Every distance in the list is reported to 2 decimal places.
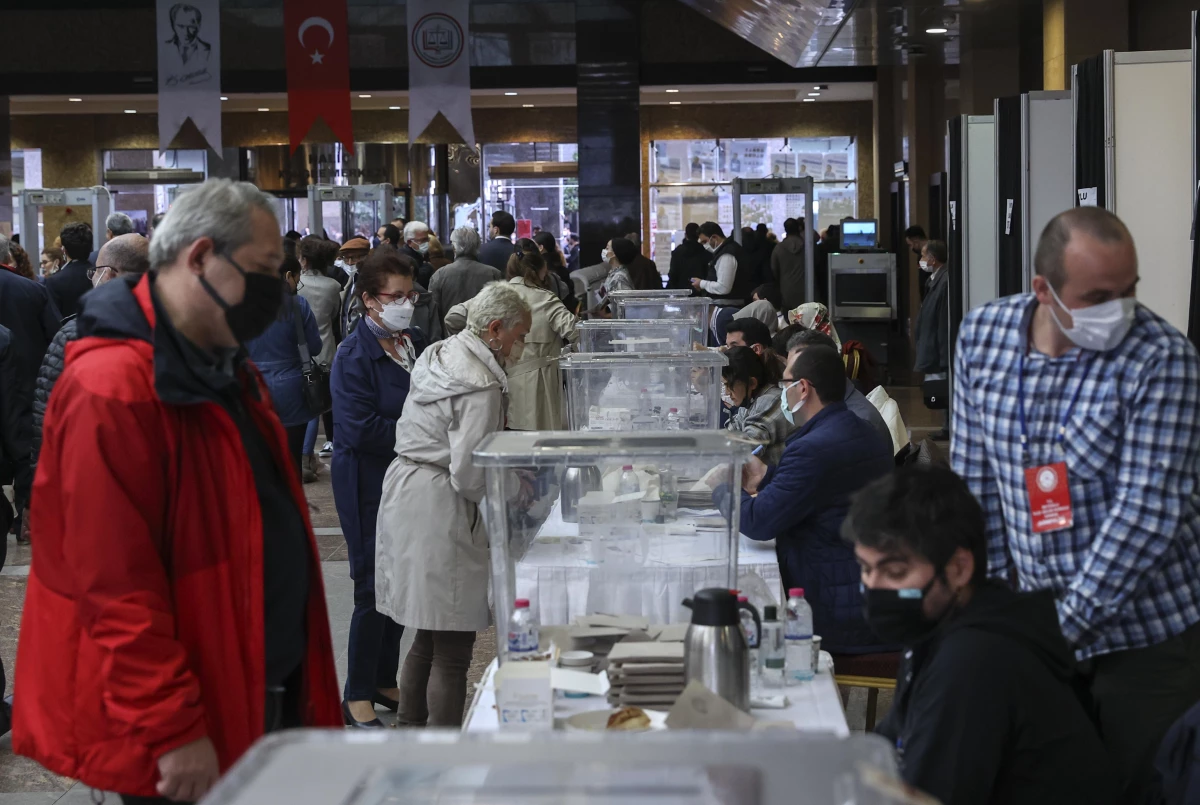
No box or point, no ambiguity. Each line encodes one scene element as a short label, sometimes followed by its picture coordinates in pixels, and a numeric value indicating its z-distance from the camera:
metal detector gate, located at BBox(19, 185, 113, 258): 13.98
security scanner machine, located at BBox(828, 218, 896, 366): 15.57
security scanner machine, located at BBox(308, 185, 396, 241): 14.40
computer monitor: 17.34
